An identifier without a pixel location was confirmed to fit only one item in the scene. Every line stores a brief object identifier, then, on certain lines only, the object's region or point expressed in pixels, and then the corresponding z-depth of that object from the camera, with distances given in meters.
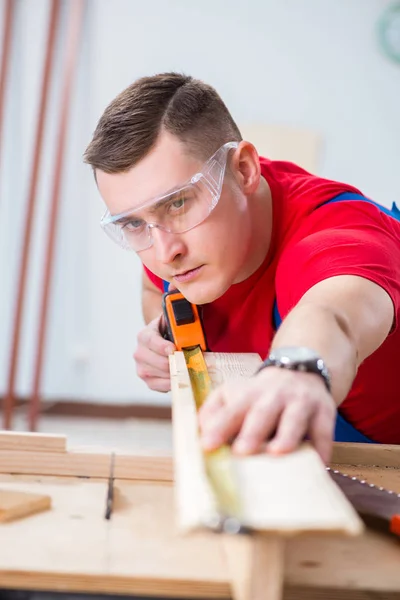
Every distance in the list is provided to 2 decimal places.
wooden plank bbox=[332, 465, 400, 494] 1.20
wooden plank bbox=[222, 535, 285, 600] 0.72
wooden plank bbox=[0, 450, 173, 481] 1.19
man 0.93
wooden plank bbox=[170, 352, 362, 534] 0.59
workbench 0.82
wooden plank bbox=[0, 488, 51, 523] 0.98
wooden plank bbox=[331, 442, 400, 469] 1.29
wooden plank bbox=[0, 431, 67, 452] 1.20
